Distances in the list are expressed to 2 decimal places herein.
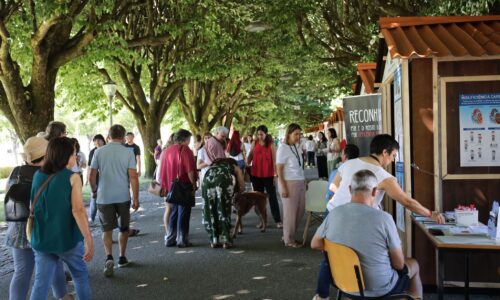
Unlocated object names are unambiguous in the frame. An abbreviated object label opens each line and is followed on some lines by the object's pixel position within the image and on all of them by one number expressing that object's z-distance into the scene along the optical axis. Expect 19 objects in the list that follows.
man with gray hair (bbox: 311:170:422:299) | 4.20
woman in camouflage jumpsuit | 8.87
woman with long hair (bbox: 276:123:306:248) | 8.84
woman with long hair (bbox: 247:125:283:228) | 11.17
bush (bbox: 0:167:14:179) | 32.61
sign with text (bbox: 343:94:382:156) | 8.18
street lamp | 16.39
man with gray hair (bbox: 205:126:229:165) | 10.09
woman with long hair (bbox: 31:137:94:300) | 4.70
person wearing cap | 5.09
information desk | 4.57
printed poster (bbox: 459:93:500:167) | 6.13
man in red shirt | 9.01
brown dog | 10.00
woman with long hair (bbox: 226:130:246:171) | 13.00
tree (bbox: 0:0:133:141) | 11.06
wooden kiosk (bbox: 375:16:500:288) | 6.14
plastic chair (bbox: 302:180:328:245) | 9.04
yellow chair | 4.13
